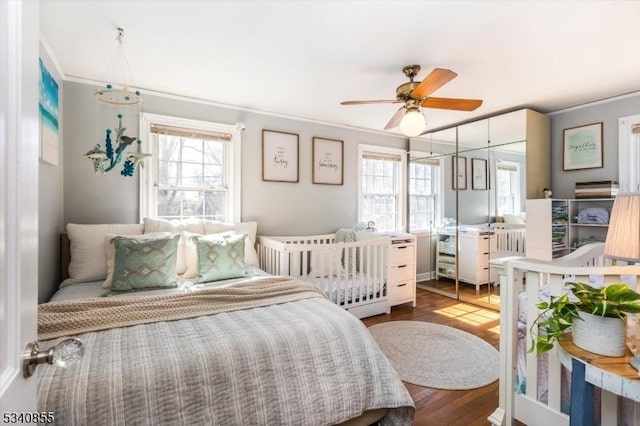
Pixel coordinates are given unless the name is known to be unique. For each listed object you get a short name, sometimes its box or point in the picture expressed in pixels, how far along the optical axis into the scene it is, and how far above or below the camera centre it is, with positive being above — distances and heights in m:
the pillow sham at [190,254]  2.56 -0.35
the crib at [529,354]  1.44 -0.72
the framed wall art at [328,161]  3.95 +0.68
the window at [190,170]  2.99 +0.44
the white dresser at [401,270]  3.53 -0.66
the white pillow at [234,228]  2.96 -0.15
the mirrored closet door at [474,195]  3.48 +0.23
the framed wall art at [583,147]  3.30 +0.73
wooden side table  1.01 -0.56
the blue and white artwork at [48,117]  2.01 +0.67
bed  1.11 -0.62
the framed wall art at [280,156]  3.58 +0.68
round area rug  2.15 -1.13
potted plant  1.11 -0.39
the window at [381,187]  4.40 +0.39
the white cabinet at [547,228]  3.25 -0.16
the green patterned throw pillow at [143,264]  2.12 -0.36
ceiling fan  2.20 +0.84
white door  0.53 +0.03
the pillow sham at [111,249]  2.19 -0.28
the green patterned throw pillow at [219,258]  2.43 -0.37
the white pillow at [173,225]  2.71 -0.12
